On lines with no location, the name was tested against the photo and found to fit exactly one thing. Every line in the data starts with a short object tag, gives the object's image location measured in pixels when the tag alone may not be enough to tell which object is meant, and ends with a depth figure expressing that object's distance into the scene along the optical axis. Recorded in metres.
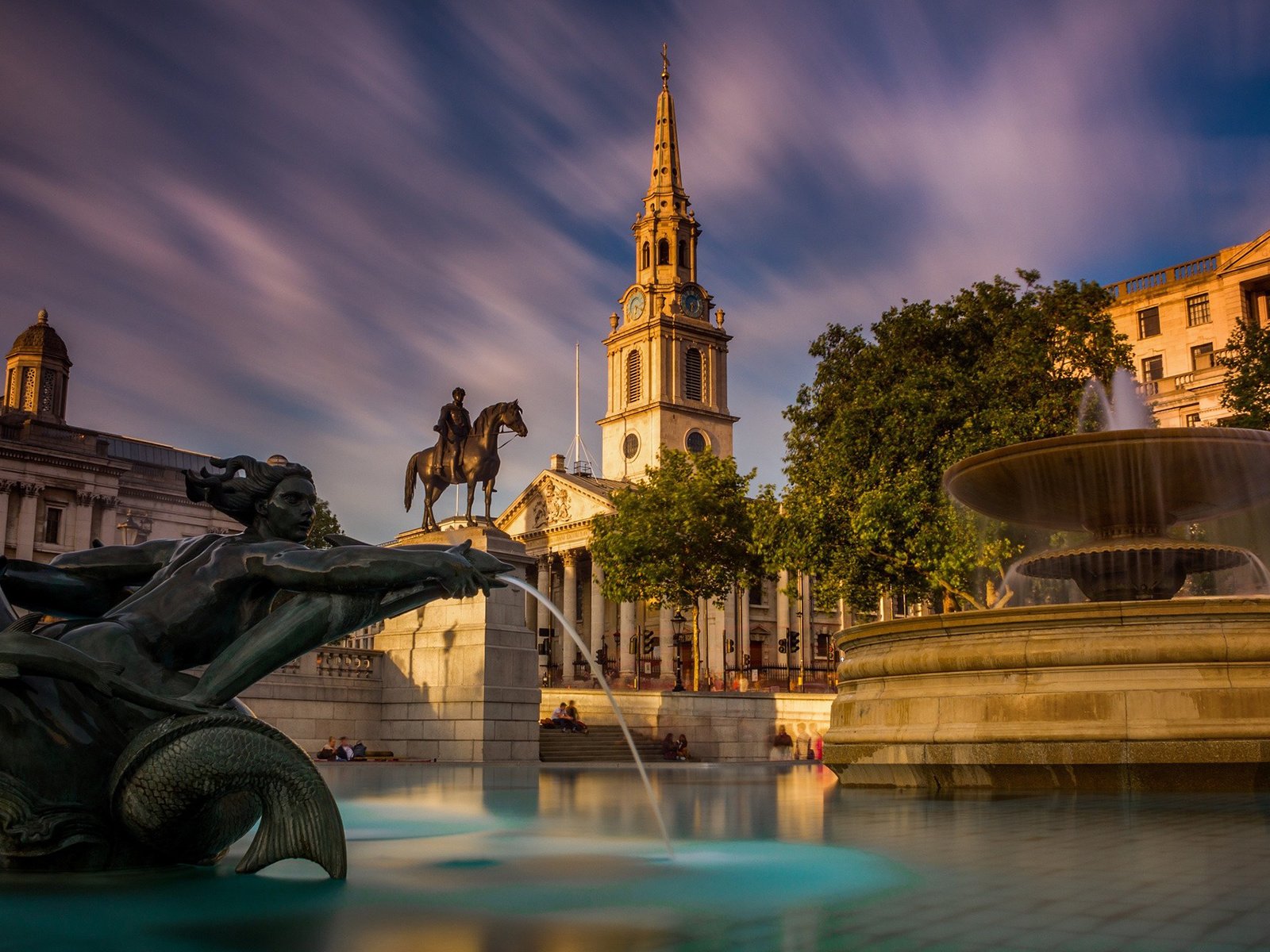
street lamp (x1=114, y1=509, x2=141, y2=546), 63.25
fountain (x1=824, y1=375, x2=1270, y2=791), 8.77
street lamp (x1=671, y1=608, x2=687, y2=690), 71.44
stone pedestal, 21.88
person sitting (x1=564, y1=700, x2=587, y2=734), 33.16
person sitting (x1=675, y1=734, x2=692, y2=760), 33.53
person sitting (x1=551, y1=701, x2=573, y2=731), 32.78
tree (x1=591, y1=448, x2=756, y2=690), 51.12
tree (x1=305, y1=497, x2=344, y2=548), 58.00
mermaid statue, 4.39
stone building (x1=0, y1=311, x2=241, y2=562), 61.31
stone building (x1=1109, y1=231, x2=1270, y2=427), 54.09
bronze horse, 25.17
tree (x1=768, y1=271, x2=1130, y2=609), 29.98
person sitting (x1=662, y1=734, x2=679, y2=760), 33.09
